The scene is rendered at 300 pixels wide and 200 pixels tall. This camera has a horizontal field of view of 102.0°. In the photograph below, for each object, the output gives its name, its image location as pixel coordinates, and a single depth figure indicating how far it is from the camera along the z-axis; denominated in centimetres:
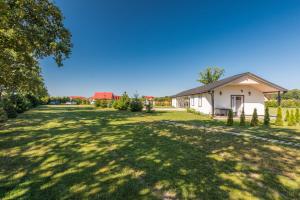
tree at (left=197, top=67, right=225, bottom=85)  3672
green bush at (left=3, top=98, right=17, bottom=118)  1013
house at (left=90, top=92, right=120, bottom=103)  5273
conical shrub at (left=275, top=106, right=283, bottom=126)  807
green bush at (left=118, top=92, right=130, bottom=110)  1856
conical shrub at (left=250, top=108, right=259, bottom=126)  782
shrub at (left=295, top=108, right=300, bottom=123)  839
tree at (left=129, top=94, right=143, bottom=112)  1664
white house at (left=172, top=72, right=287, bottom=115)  1300
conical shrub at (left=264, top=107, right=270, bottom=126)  816
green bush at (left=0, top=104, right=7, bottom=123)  822
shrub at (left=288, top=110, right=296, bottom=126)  811
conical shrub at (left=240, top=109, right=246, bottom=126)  797
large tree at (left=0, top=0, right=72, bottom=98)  540
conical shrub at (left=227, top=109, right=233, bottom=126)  791
